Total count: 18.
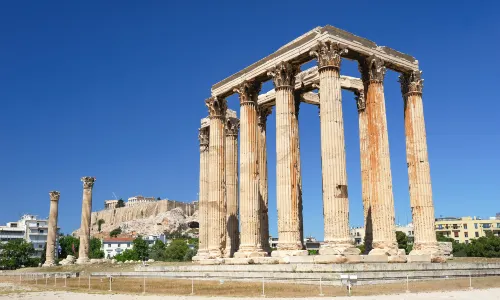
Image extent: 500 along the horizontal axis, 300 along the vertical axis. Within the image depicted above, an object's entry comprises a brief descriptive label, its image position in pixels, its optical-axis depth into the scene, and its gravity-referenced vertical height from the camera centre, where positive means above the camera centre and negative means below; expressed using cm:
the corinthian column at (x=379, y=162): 3219 +520
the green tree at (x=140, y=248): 13250 -94
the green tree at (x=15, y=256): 10575 -188
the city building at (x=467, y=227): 13488 +292
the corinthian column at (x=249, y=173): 3781 +535
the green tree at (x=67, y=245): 14650 +33
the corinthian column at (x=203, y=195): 4711 +483
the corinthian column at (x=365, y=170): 3809 +544
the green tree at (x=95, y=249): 14264 -106
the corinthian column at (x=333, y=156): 2991 +520
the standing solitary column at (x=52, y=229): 7904 +277
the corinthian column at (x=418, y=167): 3553 +528
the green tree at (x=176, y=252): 11600 -187
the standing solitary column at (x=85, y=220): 7238 +374
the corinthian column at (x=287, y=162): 3394 +548
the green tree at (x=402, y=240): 8304 -7
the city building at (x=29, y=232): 16925 +494
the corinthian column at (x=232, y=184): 4552 +552
